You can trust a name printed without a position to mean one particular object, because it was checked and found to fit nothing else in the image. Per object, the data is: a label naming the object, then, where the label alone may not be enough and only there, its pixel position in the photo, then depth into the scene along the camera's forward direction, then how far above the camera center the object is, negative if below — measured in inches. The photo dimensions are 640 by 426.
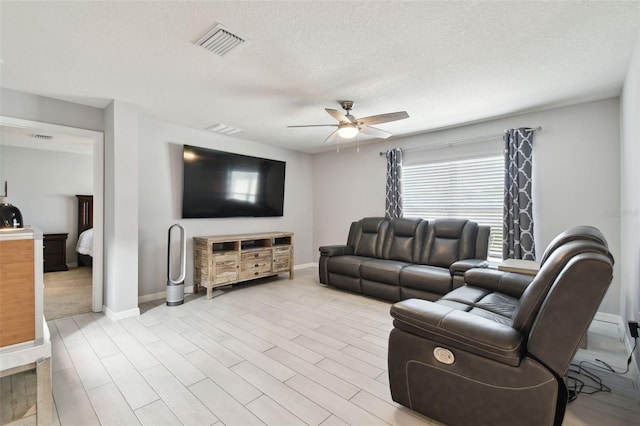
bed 239.5 -6.4
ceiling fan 116.8 +38.6
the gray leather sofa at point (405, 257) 140.7 -25.7
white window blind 159.6 +12.5
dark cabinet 221.6 -30.7
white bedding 219.6 -23.7
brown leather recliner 50.7 -27.8
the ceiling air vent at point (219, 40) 78.5 +48.6
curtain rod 144.7 +41.0
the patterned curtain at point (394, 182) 192.7 +19.7
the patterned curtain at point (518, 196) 142.1 +7.6
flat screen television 169.9 +18.0
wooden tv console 161.8 -27.6
